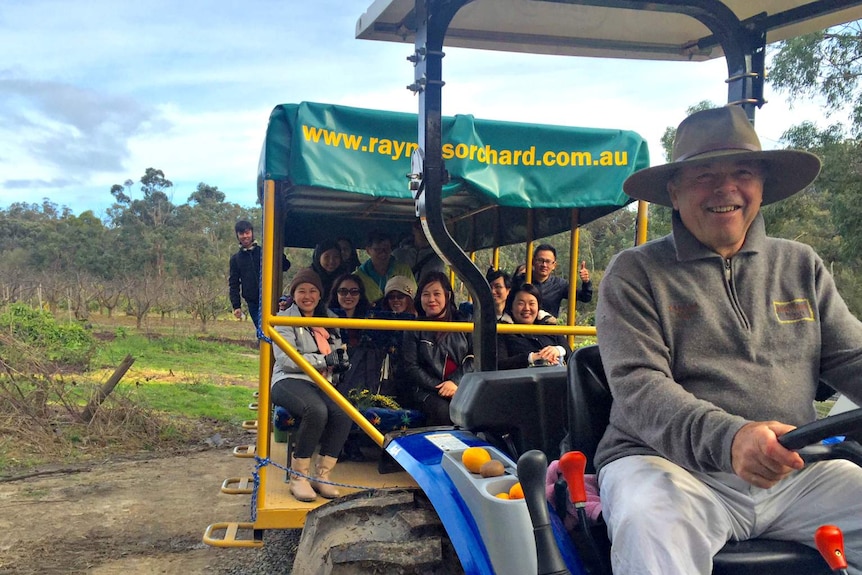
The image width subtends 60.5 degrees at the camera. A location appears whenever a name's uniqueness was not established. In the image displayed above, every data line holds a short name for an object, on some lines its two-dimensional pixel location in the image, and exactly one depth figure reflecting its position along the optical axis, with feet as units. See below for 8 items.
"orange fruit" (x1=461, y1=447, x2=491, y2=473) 5.54
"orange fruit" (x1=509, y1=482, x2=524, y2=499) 5.07
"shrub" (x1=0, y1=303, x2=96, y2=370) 28.53
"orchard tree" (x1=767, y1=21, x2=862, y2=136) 44.04
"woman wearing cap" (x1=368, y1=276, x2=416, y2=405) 13.97
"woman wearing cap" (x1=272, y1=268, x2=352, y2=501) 11.95
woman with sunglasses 14.06
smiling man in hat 4.85
